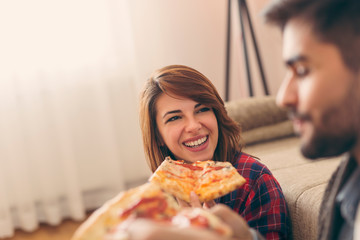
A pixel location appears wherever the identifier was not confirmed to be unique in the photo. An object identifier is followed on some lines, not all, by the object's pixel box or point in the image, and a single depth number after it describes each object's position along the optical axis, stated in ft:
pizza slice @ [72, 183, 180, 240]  2.03
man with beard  2.07
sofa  3.83
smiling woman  3.87
